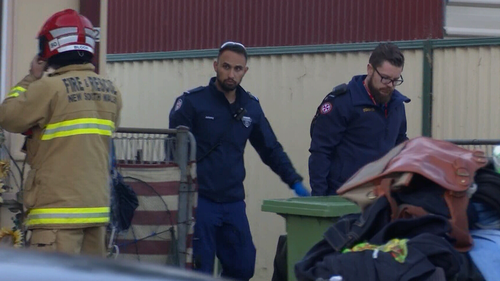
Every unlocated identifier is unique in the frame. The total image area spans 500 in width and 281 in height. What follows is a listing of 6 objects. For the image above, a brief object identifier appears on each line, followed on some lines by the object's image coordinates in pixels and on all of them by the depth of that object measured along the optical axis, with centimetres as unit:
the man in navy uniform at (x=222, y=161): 1344
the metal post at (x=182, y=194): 1270
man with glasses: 1305
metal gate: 1261
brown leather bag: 750
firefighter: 998
